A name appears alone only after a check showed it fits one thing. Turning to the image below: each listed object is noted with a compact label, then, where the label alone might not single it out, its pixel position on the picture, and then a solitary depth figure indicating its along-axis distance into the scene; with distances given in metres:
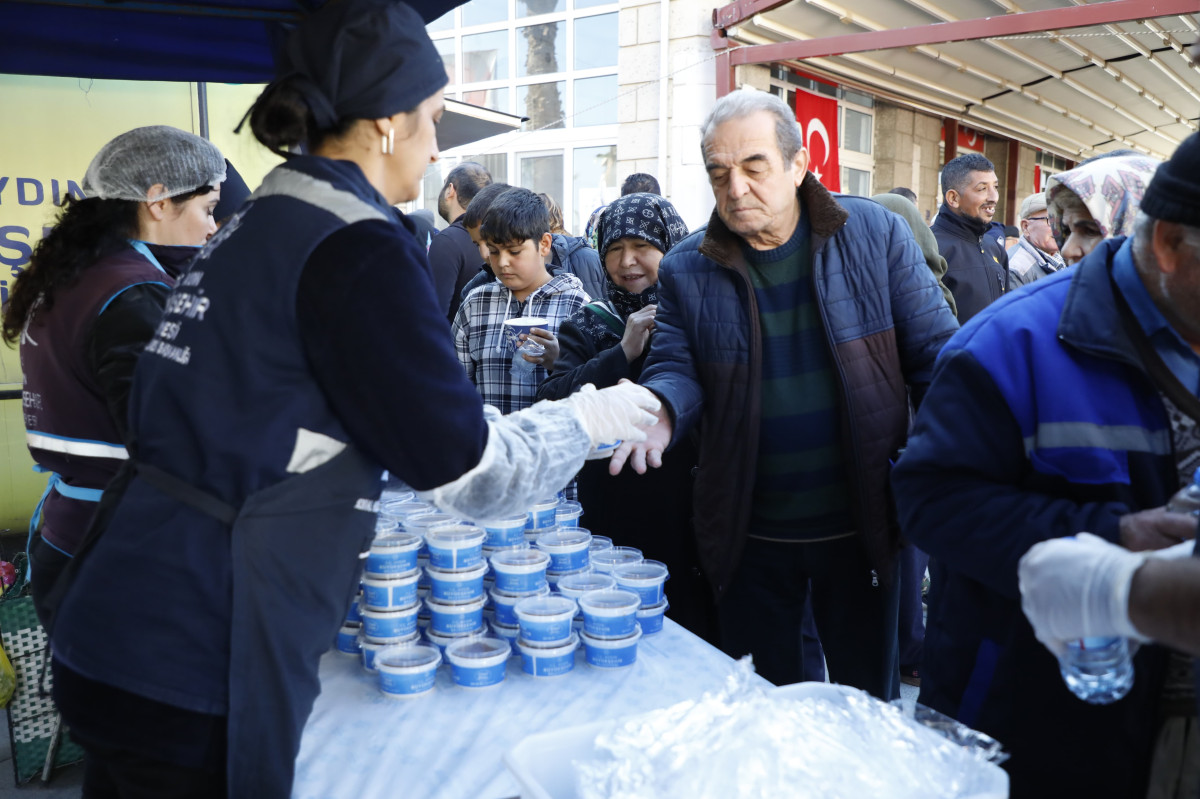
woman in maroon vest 2.11
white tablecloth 1.51
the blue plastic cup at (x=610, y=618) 1.86
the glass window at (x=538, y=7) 12.77
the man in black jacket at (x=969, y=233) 5.24
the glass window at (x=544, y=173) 12.32
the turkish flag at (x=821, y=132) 10.00
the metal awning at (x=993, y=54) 7.20
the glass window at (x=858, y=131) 11.09
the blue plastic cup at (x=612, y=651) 1.86
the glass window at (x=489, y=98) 13.45
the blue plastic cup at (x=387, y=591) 1.86
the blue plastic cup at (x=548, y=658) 1.84
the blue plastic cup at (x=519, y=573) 1.98
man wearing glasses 5.87
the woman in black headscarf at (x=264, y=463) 1.31
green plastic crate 3.10
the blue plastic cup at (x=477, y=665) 1.80
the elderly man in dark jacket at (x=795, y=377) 2.38
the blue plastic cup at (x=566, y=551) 2.14
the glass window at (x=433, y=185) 14.94
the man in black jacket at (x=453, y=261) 4.92
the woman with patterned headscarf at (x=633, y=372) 2.92
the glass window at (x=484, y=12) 13.50
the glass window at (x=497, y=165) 13.23
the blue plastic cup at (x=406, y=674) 1.78
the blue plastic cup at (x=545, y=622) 1.83
